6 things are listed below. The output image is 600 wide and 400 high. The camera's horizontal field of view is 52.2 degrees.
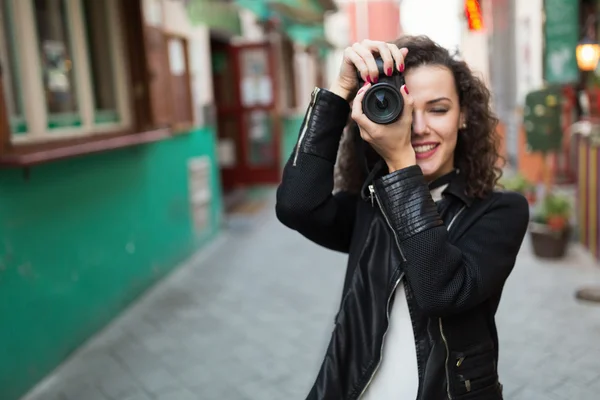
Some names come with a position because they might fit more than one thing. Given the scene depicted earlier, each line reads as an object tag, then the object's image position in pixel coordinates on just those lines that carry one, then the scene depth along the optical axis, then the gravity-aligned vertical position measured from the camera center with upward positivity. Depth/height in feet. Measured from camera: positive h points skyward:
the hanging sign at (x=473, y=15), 19.74 +2.24
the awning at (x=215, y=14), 18.71 +2.84
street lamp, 15.34 +0.59
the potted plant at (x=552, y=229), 16.80 -4.06
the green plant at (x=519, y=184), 18.26 -3.00
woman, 3.71 -0.91
